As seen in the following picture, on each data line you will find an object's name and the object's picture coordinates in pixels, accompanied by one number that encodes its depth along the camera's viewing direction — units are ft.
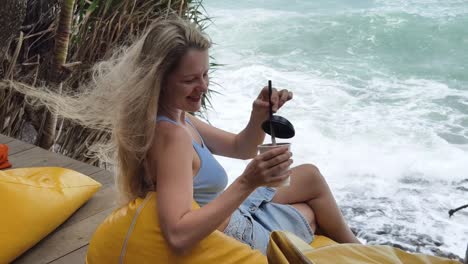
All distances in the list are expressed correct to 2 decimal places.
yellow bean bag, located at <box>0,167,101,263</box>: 5.58
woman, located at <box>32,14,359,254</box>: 3.99
